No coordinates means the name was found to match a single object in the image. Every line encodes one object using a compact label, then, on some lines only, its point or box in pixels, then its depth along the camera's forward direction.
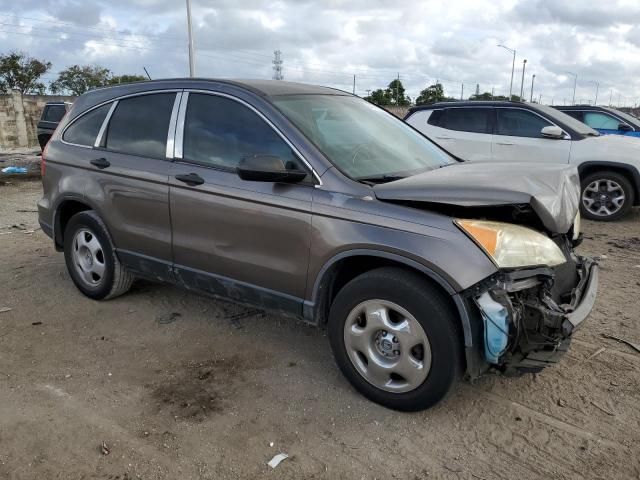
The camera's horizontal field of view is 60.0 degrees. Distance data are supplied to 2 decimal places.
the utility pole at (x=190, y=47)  25.91
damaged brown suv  2.87
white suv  8.34
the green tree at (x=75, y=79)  52.16
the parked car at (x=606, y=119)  11.55
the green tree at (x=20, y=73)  42.25
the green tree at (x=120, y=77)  46.54
